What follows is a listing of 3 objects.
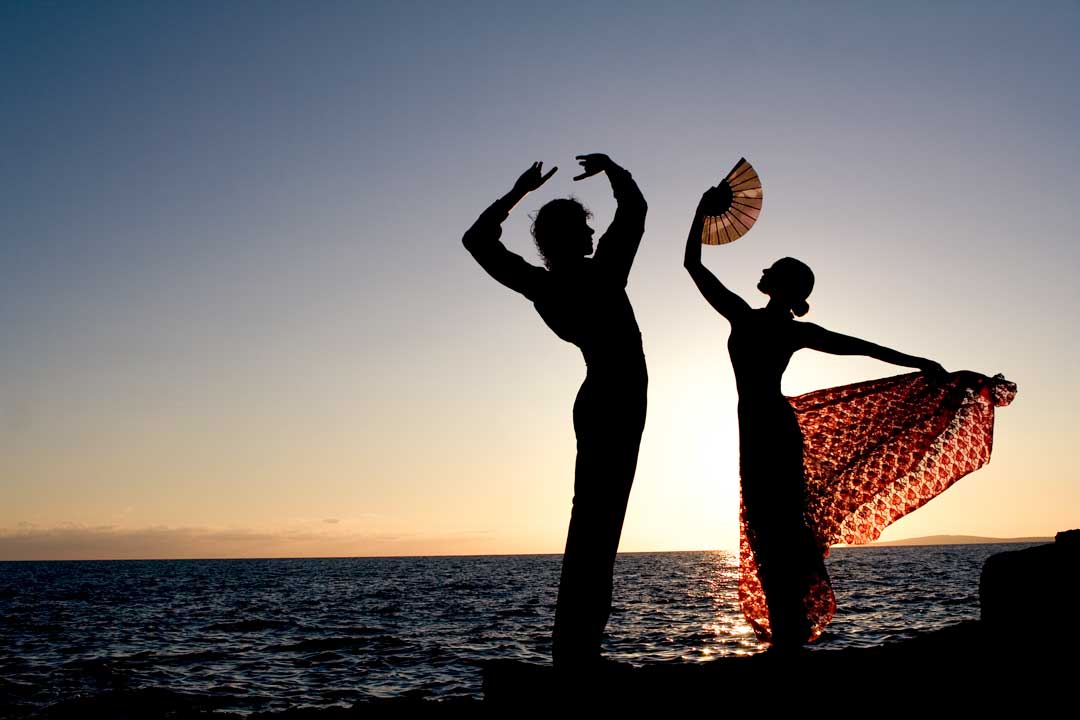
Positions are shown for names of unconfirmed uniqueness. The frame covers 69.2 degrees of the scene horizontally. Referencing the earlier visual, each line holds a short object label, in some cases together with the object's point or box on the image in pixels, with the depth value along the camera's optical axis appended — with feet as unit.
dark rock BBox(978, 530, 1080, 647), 15.88
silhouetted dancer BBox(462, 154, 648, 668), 12.49
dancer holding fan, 15.96
